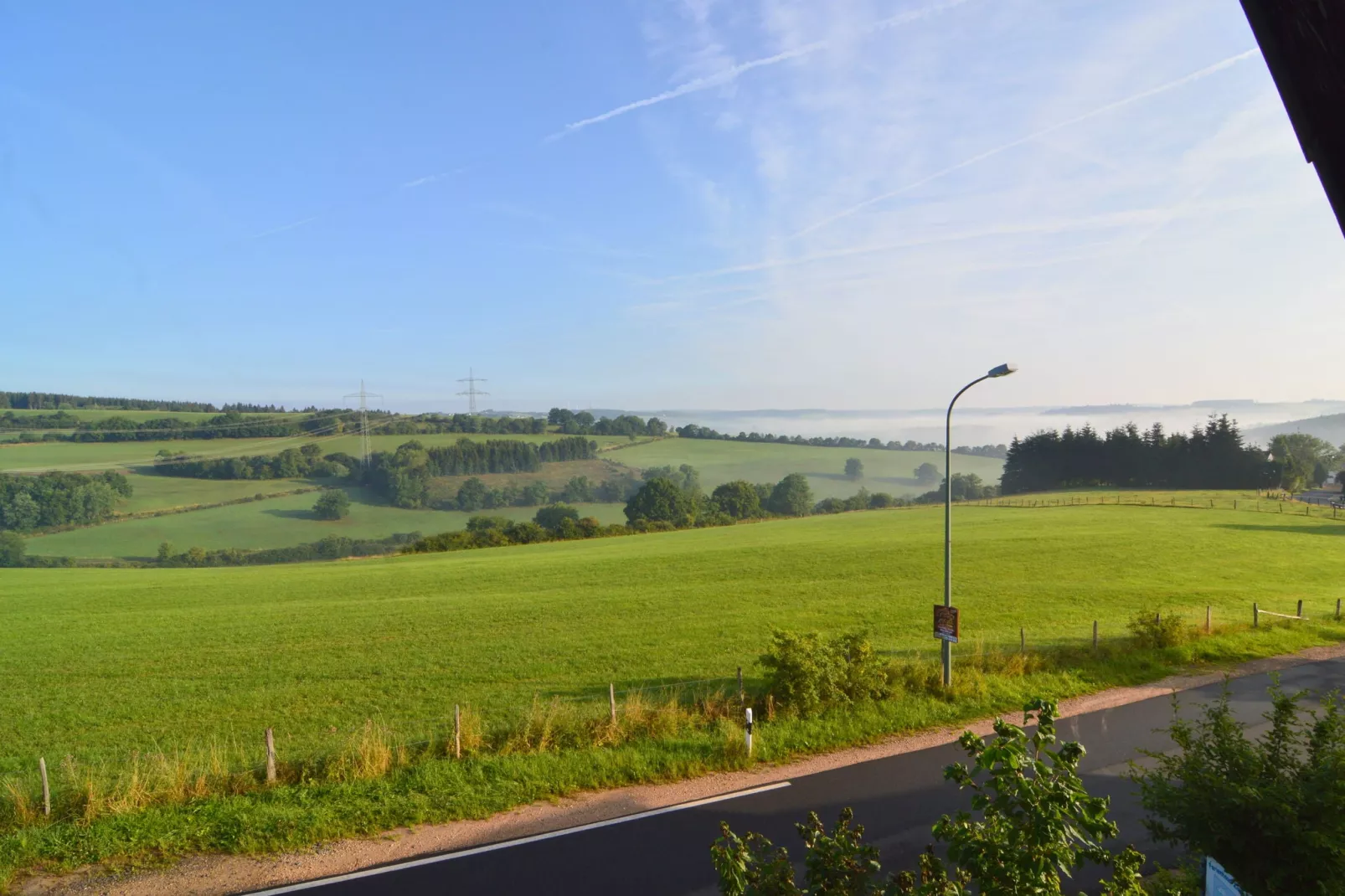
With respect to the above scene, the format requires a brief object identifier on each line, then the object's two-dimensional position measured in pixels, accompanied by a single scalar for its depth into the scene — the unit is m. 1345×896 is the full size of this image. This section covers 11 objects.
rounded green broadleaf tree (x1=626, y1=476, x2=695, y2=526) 93.06
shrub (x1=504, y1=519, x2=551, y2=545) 74.38
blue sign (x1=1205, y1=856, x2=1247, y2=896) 4.89
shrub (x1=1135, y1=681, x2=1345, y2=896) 5.20
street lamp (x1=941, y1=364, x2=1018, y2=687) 17.12
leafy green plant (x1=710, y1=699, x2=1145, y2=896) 3.91
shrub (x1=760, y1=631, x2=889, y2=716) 15.80
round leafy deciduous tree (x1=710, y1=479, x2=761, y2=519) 107.12
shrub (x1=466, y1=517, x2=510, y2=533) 79.50
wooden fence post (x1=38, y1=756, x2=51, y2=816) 11.15
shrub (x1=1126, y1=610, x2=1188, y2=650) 21.62
